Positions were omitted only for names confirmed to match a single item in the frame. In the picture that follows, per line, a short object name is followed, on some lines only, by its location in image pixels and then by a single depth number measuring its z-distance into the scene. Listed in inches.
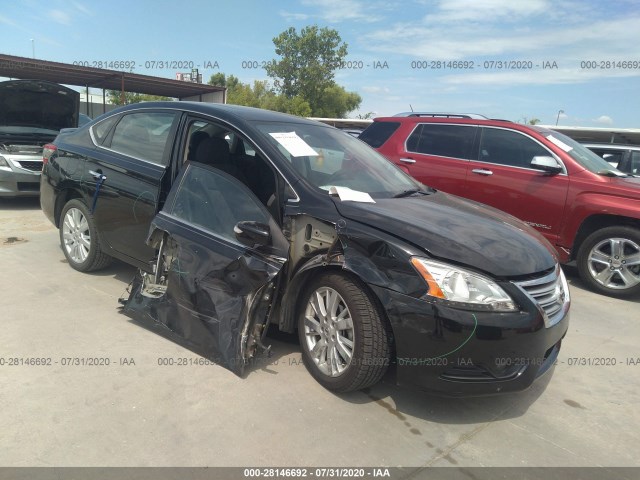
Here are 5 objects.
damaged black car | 103.6
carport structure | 580.6
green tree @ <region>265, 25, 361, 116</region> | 2301.9
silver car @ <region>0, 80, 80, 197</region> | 298.8
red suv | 209.5
